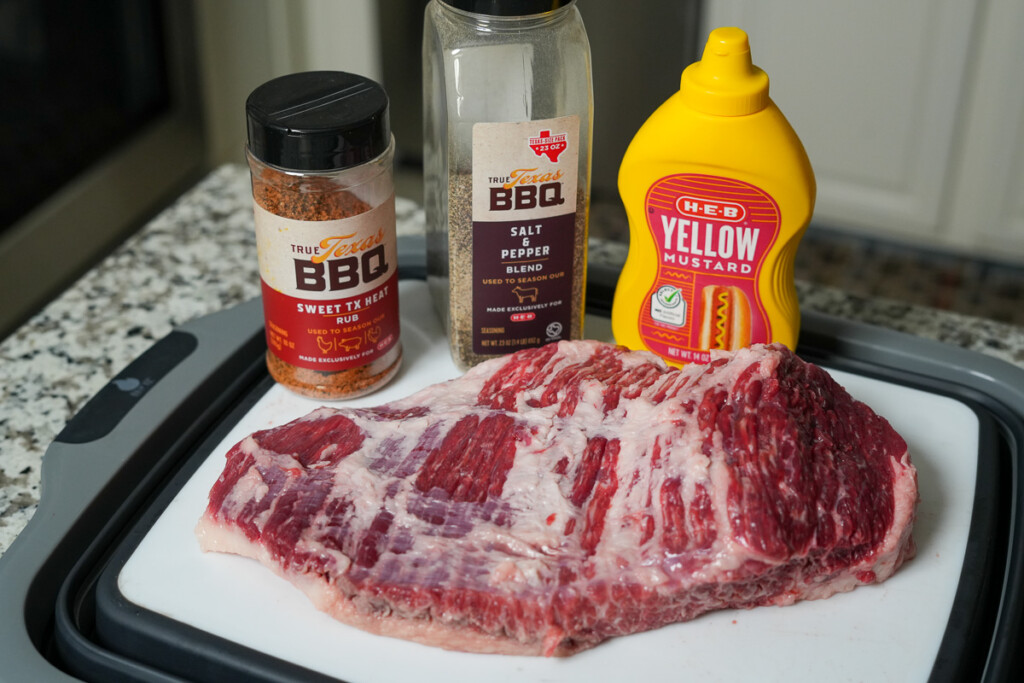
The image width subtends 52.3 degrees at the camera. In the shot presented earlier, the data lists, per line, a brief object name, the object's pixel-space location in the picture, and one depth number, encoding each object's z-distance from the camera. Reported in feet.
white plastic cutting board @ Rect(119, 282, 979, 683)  2.39
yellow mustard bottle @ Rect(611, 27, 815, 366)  2.89
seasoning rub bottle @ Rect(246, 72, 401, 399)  2.73
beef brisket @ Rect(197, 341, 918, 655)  2.38
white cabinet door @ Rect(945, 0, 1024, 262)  6.54
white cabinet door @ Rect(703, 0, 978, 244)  6.72
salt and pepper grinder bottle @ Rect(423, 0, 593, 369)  2.87
